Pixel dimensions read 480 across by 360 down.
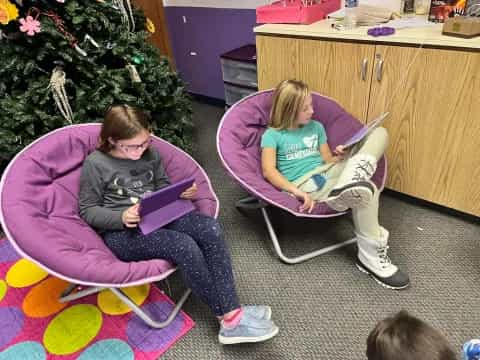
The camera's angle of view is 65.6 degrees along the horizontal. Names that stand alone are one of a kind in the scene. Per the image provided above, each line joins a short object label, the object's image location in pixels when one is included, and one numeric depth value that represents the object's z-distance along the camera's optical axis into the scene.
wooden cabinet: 1.66
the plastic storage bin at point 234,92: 2.90
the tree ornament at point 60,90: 1.87
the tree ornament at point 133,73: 2.11
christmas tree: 1.82
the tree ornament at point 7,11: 1.64
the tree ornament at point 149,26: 2.38
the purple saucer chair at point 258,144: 1.62
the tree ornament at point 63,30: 1.82
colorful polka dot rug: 1.44
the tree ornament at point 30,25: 1.71
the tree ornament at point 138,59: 2.15
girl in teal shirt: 1.46
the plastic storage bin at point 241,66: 2.76
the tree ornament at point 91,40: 1.96
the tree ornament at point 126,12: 2.11
